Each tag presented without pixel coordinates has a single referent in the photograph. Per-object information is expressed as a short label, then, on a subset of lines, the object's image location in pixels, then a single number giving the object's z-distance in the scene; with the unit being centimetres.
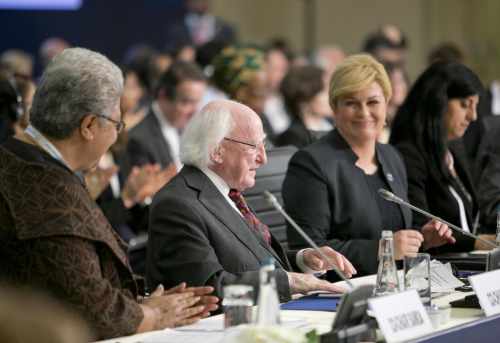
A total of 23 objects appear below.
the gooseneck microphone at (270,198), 609
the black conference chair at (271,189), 971
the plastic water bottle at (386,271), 680
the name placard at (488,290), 639
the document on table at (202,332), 574
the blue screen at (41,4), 2277
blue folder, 683
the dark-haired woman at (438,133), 1005
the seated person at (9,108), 987
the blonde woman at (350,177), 902
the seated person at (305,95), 1462
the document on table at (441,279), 741
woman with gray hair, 579
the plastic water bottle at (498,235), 790
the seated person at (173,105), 1366
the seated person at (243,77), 1262
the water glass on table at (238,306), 549
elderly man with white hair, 729
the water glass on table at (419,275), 640
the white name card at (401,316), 553
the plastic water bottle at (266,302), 515
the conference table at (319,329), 581
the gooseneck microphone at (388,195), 726
